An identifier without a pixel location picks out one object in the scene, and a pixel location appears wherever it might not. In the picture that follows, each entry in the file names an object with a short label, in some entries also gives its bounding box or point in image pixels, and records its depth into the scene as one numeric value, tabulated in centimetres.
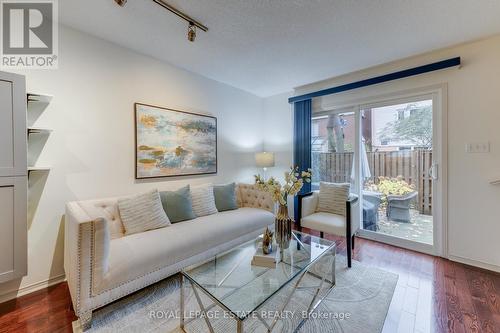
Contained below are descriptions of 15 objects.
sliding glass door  274
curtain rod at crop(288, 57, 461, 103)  245
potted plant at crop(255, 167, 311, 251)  192
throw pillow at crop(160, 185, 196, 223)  243
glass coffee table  130
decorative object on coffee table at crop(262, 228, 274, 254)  186
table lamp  373
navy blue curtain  374
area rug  155
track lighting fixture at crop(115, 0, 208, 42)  173
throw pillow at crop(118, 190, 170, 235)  214
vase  198
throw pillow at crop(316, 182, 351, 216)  286
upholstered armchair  242
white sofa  150
